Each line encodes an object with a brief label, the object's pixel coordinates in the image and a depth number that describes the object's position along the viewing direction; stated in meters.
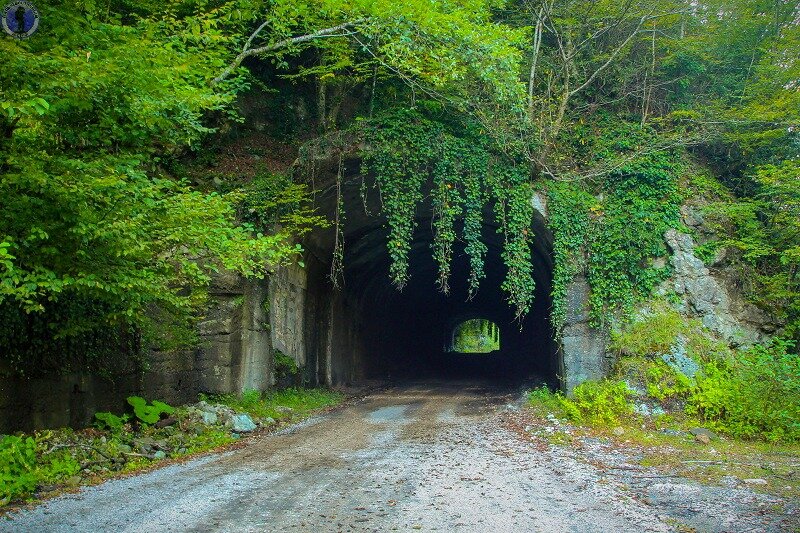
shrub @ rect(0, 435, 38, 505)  5.98
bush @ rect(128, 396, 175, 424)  9.27
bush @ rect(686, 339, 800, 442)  9.22
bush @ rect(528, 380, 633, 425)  10.88
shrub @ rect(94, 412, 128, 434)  8.70
